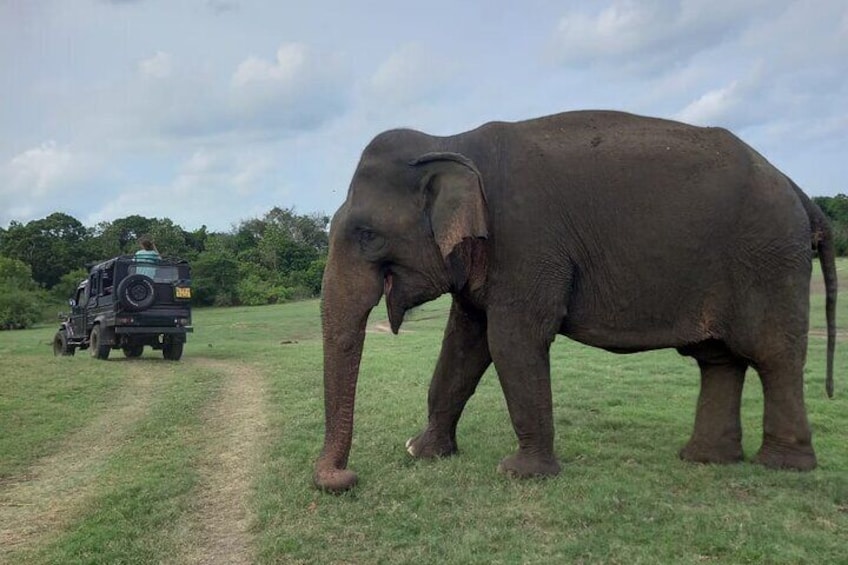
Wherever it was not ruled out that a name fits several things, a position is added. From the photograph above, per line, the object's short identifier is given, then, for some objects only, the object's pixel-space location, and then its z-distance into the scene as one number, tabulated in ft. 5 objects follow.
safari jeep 58.59
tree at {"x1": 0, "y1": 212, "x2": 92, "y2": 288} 199.93
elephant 19.04
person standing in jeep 60.59
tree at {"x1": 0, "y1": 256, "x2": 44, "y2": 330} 142.10
